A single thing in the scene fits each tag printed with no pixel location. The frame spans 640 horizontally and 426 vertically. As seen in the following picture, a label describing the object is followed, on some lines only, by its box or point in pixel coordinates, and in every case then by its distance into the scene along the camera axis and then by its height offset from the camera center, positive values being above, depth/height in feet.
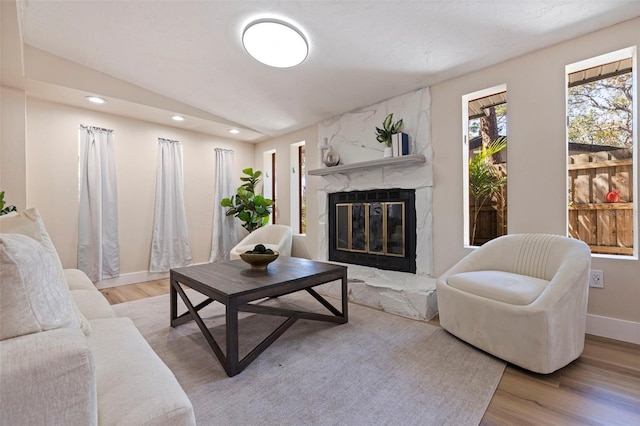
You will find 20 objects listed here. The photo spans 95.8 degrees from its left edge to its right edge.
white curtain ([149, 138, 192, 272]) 13.89 -0.17
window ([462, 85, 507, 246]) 10.89 +1.52
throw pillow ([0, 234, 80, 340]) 2.48 -0.73
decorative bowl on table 7.52 -1.21
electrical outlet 7.11 -1.75
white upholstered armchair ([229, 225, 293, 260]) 13.58 -1.39
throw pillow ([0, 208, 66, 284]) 4.62 -0.21
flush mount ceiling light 7.81 +4.80
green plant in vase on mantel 10.83 +2.99
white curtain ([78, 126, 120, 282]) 11.84 +0.23
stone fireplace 9.04 +0.87
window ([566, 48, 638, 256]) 8.13 +1.74
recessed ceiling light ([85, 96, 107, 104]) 11.00 +4.41
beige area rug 4.51 -3.16
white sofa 2.12 -1.25
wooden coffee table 5.62 -1.69
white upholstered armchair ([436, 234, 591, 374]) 5.44 -1.92
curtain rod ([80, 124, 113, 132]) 12.00 +3.61
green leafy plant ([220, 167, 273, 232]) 15.64 +0.37
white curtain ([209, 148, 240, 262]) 16.06 -0.12
